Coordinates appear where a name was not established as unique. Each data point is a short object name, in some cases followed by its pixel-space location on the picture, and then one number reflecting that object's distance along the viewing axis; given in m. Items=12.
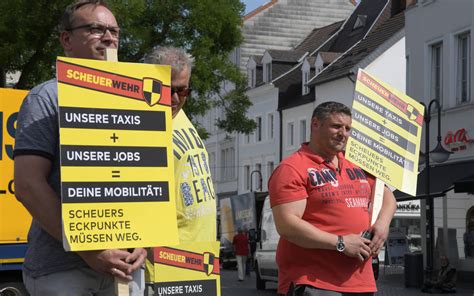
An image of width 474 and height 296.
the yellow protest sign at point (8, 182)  14.85
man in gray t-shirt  4.04
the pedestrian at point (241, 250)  32.91
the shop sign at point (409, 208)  41.47
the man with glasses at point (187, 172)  5.24
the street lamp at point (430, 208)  23.95
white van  24.28
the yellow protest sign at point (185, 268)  5.28
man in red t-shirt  5.78
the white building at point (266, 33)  65.12
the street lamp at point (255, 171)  58.71
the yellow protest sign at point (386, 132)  6.52
